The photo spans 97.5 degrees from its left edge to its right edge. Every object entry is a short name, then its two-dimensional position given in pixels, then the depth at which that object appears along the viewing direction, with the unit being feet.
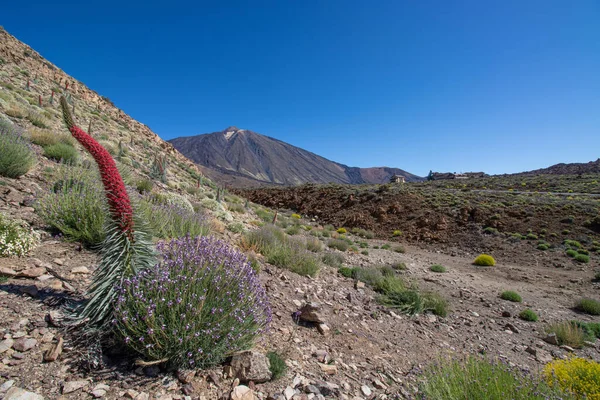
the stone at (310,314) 12.10
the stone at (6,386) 5.07
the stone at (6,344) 5.92
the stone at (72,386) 5.53
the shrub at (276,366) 7.82
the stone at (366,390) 8.47
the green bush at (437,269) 34.06
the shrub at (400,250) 47.90
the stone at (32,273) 8.45
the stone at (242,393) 6.64
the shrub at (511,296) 24.16
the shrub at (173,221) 14.55
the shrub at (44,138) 22.35
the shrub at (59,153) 20.58
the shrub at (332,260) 24.67
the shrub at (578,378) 8.82
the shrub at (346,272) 22.36
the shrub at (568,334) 16.40
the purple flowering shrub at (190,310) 6.44
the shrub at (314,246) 28.93
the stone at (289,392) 7.25
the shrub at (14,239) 9.05
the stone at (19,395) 4.92
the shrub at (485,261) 41.71
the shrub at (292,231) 41.32
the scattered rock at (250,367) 7.27
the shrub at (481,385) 7.28
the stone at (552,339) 16.46
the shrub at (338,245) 38.09
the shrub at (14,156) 14.59
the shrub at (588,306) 23.66
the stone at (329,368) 9.04
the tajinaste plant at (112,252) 6.65
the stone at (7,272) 8.16
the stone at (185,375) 6.63
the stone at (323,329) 11.72
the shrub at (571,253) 44.20
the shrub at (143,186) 23.95
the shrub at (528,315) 20.13
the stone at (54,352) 6.08
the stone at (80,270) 9.67
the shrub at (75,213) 11.40
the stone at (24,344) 6.09
